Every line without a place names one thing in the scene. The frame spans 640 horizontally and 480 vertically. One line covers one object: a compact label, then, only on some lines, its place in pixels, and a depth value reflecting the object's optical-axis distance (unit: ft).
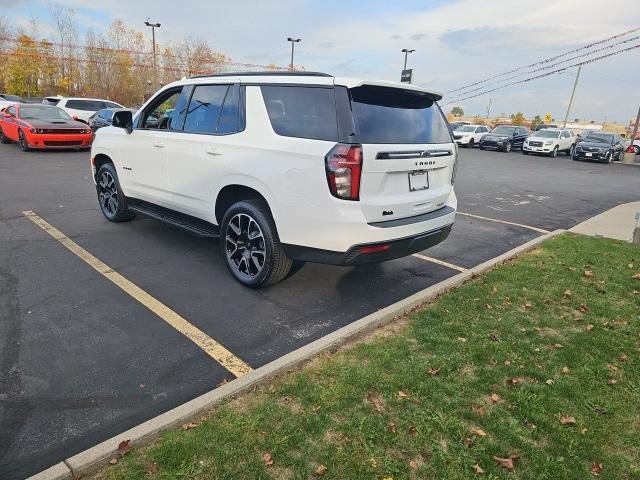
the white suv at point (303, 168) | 12.25
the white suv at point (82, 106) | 67.46
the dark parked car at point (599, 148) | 85.76
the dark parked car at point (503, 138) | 97.35
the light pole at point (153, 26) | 133.76
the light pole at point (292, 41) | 147.05
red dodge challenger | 47.78
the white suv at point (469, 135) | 102.68
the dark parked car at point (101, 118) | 60.59
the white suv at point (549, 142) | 92.17
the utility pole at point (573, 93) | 191.99
